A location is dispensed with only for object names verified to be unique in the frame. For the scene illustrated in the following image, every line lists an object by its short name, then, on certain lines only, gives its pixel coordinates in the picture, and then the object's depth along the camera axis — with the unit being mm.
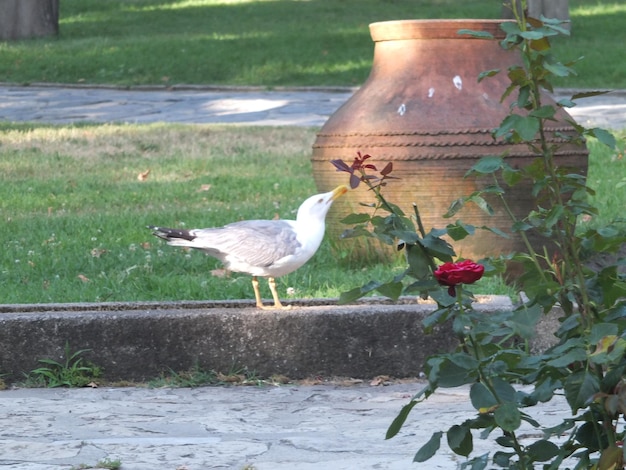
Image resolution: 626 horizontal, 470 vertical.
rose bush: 4250
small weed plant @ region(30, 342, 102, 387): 9312
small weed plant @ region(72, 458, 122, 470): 6891
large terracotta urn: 11484
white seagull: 9266
